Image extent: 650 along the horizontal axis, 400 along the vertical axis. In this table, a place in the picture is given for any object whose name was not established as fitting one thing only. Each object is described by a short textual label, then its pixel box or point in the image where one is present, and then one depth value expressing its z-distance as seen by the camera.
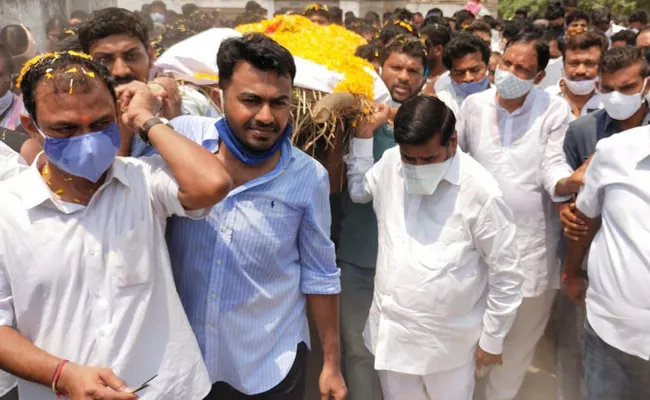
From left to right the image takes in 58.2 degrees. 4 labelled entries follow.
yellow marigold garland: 2.96
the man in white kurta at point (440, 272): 2.61
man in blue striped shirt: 1.96
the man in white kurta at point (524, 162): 3.40
